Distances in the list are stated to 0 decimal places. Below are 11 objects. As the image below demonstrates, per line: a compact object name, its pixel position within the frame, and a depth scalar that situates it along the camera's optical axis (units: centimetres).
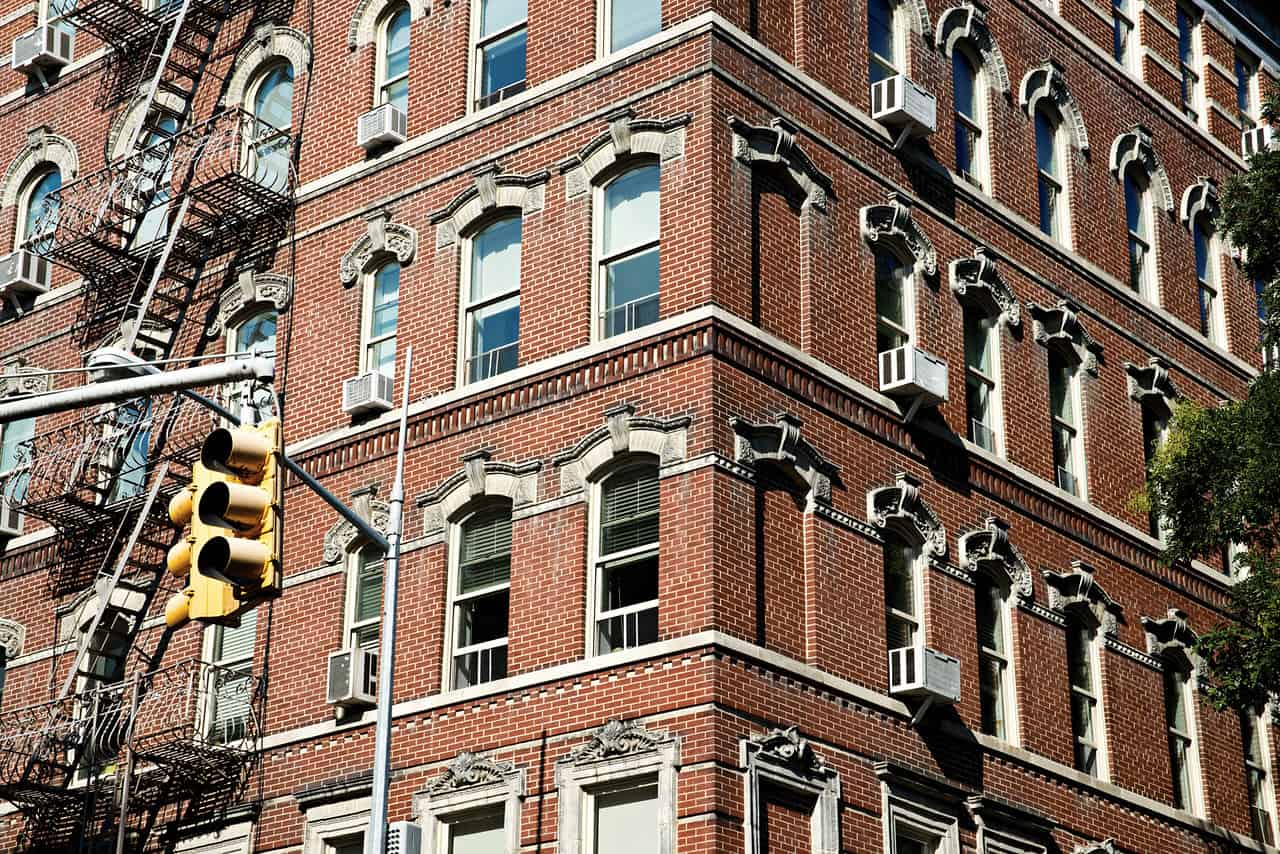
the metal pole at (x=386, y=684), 2002
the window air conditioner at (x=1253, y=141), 3791
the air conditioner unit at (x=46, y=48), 3497
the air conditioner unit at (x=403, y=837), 2056
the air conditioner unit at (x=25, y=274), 3322
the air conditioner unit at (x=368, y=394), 2700
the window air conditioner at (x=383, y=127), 2870
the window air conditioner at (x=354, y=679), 2538
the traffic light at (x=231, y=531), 1189
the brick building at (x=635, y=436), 2391
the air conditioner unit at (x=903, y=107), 2809
